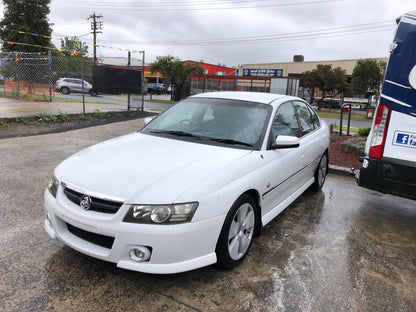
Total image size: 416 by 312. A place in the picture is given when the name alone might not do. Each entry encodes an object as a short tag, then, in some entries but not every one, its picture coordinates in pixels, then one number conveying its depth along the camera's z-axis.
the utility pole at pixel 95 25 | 44.09
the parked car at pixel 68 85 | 27.16
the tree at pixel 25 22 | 20.09
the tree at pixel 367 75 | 23.97
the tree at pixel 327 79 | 29.61
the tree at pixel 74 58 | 34.47
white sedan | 2.33
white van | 3.44
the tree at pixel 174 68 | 27.22
